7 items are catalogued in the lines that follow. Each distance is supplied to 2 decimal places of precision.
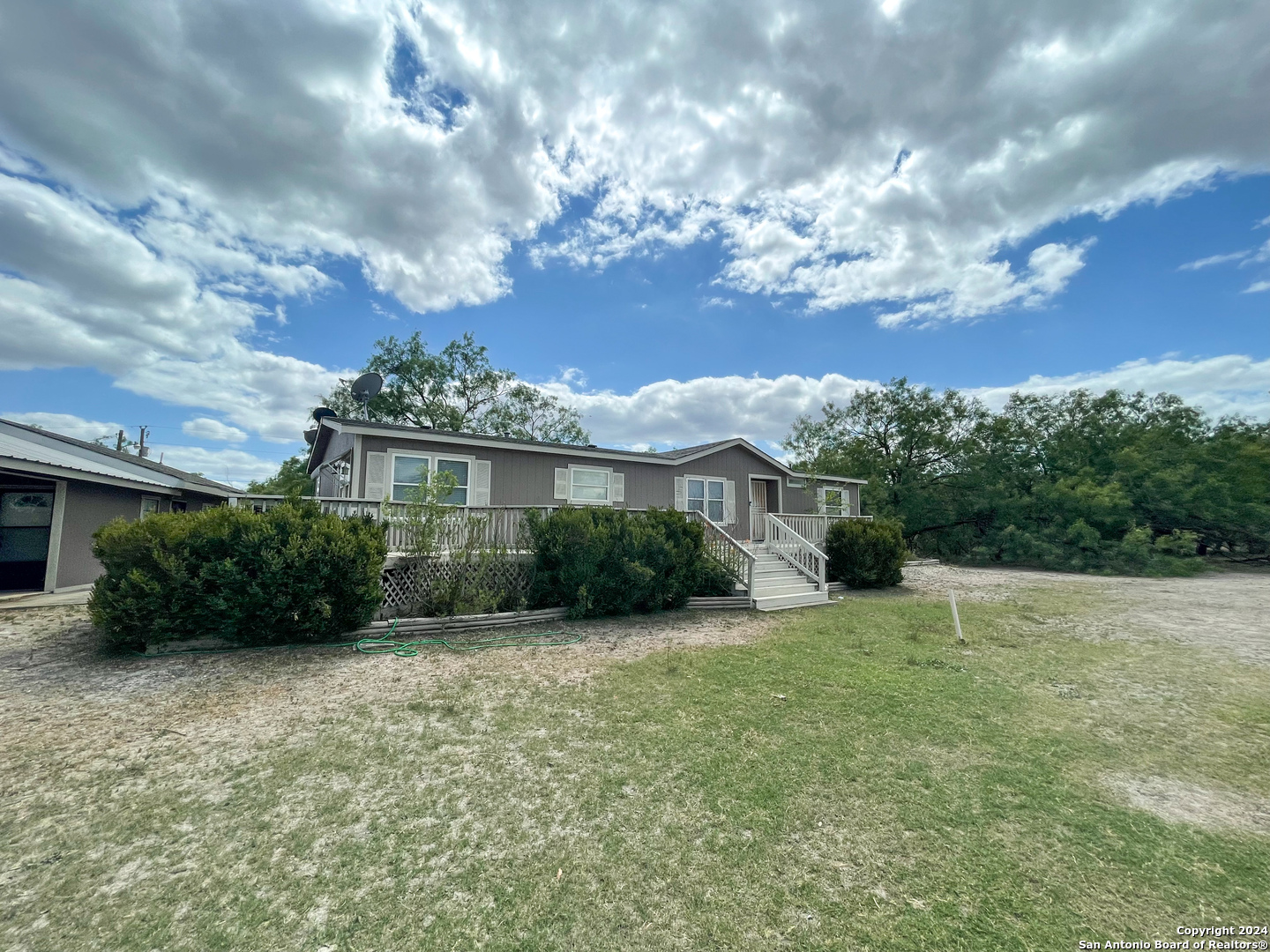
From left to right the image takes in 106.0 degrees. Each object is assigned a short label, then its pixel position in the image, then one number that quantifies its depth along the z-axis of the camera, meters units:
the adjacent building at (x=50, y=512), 9.71
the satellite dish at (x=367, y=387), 13.27
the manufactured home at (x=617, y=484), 10.37
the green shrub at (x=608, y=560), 8.11
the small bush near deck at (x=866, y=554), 11.98
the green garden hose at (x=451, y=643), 6.30
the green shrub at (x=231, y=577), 5.74
